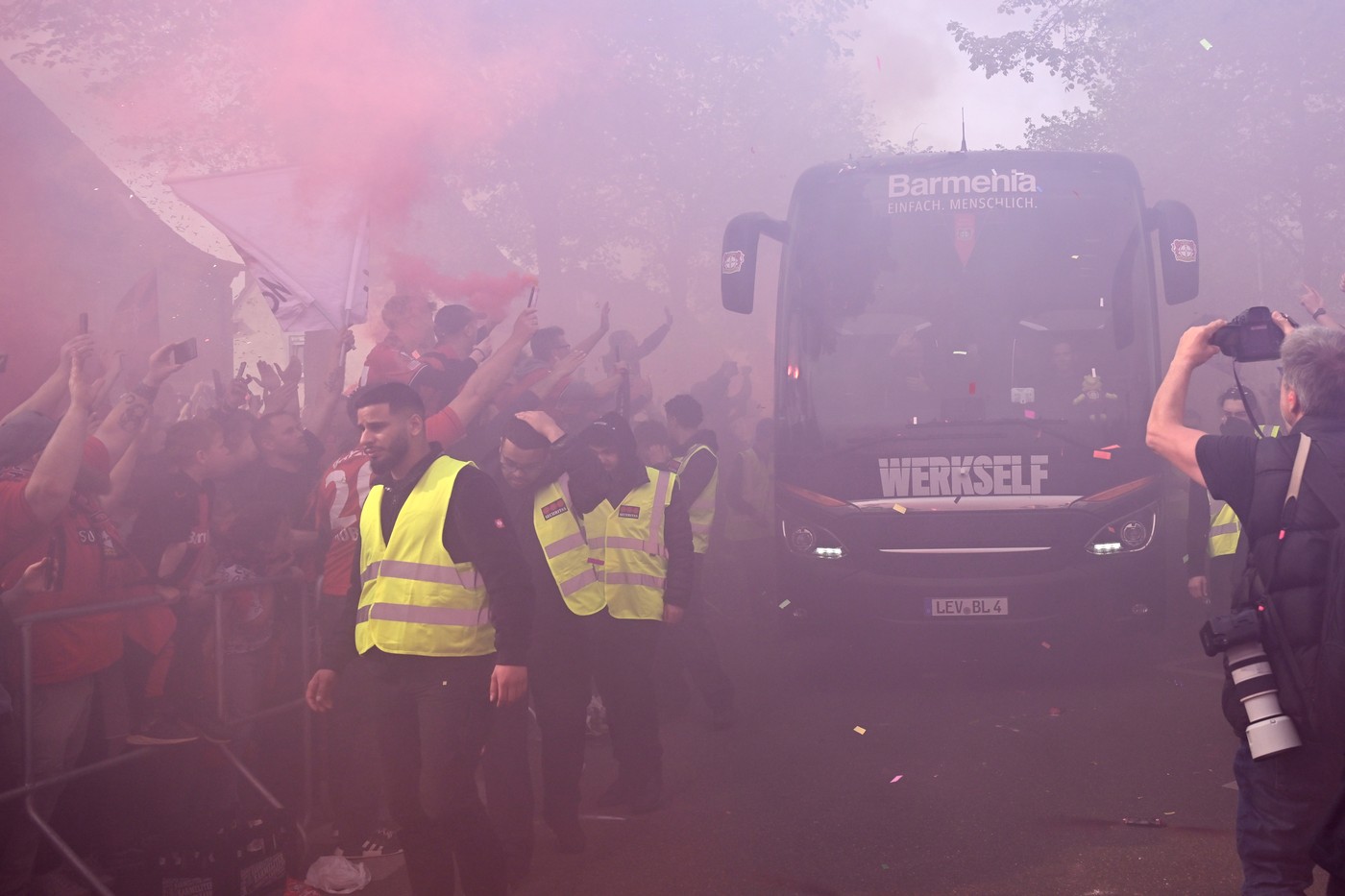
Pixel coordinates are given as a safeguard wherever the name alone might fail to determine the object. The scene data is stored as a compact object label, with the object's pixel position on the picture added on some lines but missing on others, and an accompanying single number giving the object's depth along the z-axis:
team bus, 7.62
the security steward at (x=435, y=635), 4.20
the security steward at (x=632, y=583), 5.79
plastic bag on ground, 4.80
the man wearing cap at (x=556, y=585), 5.40
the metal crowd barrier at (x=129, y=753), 4.37
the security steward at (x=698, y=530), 7.29
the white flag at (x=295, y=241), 7.49
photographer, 3.35
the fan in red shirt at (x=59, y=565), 4.68
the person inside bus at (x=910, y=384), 7.82
